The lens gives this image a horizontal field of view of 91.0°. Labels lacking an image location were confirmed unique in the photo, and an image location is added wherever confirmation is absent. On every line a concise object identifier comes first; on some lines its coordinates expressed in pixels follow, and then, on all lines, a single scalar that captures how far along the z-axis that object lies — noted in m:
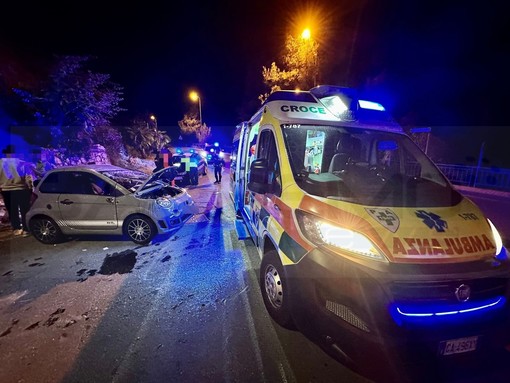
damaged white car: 4.90
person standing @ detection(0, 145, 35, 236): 5.40
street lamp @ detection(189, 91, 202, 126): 31.08
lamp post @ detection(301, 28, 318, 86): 11.77
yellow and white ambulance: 1.83
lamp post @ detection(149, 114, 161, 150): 25.87
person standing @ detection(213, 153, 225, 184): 13.32
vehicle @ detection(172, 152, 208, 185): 12.38
